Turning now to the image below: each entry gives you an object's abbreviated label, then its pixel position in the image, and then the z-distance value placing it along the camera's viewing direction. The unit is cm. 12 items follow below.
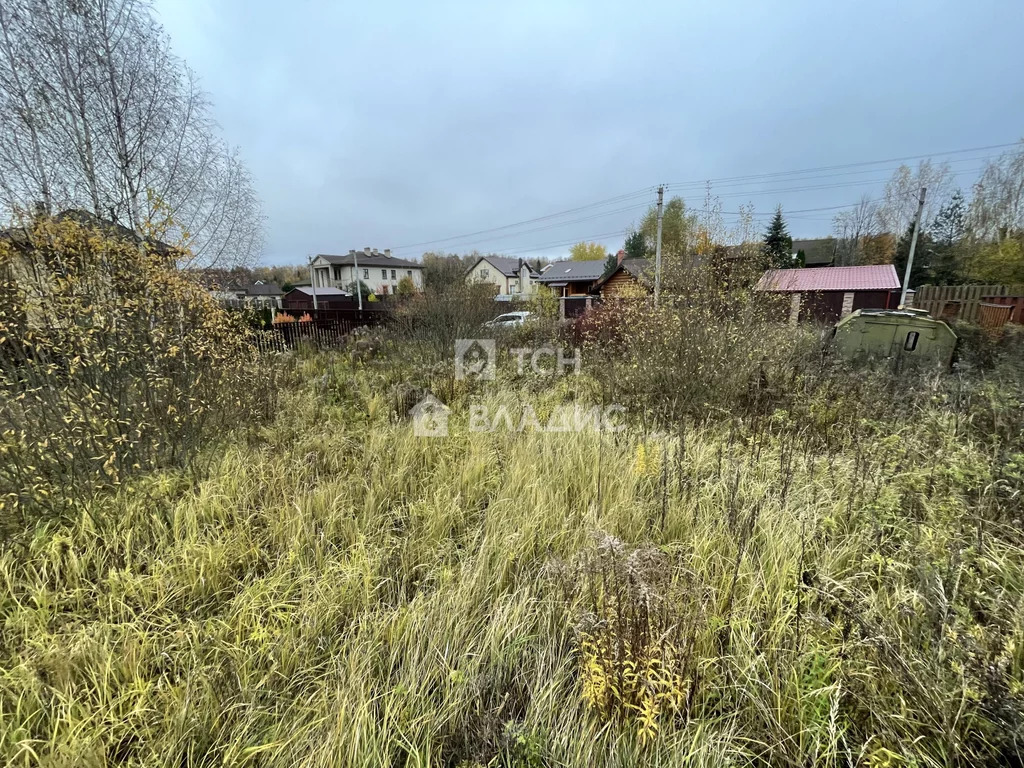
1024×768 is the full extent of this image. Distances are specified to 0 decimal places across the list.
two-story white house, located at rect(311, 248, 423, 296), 5425
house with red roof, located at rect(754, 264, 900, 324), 2006
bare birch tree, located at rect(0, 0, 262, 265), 493
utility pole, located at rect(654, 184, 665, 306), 1610
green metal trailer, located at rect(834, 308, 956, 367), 625
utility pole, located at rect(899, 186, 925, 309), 1955
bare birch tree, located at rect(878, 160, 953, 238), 2866
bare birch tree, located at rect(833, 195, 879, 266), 3578
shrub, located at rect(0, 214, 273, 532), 256
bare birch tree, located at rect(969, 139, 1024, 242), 2144
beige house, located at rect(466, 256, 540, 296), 5519
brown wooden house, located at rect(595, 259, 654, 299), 2475
